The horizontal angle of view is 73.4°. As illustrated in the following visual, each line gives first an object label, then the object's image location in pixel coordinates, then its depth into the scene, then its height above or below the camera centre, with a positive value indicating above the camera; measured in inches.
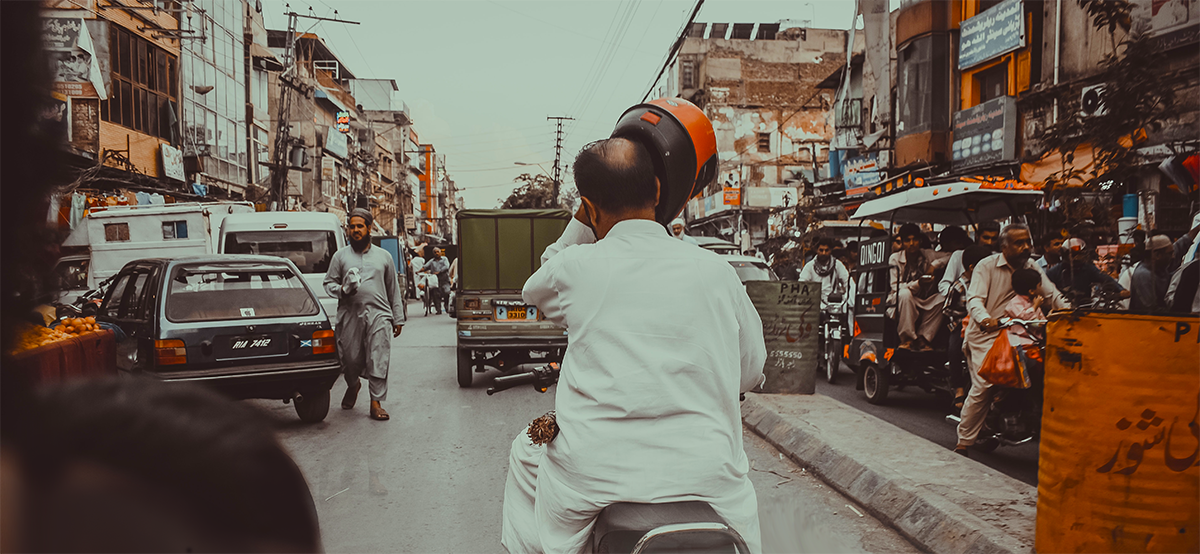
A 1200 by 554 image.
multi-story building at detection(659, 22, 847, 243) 1715.1 +318.8
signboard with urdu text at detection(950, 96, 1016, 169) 686.5 +100.9
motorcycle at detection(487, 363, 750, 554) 68.6 -25.0
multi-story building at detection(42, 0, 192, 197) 801.6 +179.1
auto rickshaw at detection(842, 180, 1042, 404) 310.3 -13.7
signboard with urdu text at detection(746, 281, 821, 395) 313.7 -33.2
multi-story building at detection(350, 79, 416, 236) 2765.7 +408.9
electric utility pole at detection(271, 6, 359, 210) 1071.6 +154.1
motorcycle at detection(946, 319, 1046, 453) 223.1 -48.1
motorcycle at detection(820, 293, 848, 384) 391.2 -42.7
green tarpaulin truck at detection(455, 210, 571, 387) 372.8 -20.3
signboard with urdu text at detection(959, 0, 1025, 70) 685.9 +192.0
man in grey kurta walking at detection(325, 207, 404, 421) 287.6 -22.4
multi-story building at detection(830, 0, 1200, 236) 464.4 +137.3
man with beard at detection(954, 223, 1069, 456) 226.2 -15.7
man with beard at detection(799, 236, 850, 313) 431.8 -13.8
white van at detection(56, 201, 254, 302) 597.6 +12.6
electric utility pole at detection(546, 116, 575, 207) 2059.5 +269.2
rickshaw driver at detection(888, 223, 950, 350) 302.4 -24.0
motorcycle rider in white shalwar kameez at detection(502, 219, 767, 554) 76.5 -13.5
